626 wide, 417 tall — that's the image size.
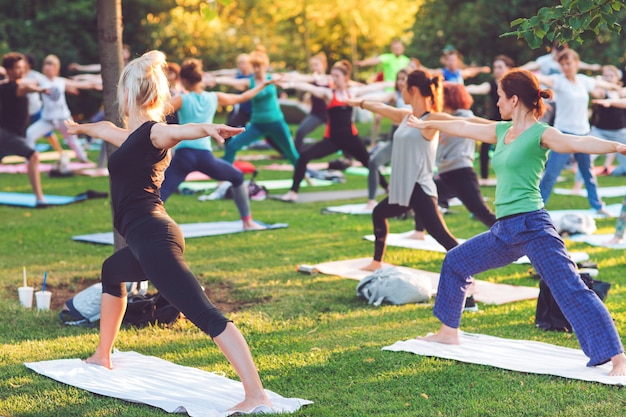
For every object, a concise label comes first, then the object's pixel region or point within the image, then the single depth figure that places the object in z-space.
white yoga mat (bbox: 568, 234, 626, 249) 10.30
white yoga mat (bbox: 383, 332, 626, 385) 5.49
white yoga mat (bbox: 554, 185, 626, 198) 14.80
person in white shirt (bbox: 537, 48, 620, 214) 11.91
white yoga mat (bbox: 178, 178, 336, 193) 15.28
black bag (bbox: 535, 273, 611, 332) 6.69
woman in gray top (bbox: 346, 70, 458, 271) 8.01
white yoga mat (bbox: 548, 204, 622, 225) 12.46
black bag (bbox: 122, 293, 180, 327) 6.82
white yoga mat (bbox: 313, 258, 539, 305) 7.80
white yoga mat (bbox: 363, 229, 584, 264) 10.12
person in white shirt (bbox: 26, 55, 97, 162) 16.59
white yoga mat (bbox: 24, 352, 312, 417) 4.97
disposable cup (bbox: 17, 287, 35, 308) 7.41
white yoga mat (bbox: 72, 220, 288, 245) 10.66
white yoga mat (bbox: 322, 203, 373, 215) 12.94
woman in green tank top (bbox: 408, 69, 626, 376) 5.40
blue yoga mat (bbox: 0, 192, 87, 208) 13.59
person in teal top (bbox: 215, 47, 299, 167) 13.75
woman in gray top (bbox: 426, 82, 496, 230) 9.12
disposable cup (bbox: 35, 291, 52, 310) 7.33
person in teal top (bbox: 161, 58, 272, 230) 10.05
